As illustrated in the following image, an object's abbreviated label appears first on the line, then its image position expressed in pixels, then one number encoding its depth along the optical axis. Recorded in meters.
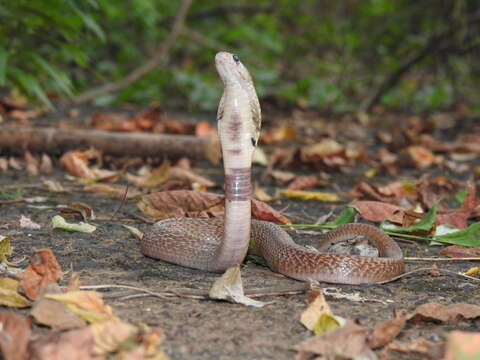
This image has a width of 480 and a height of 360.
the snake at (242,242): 2.81
